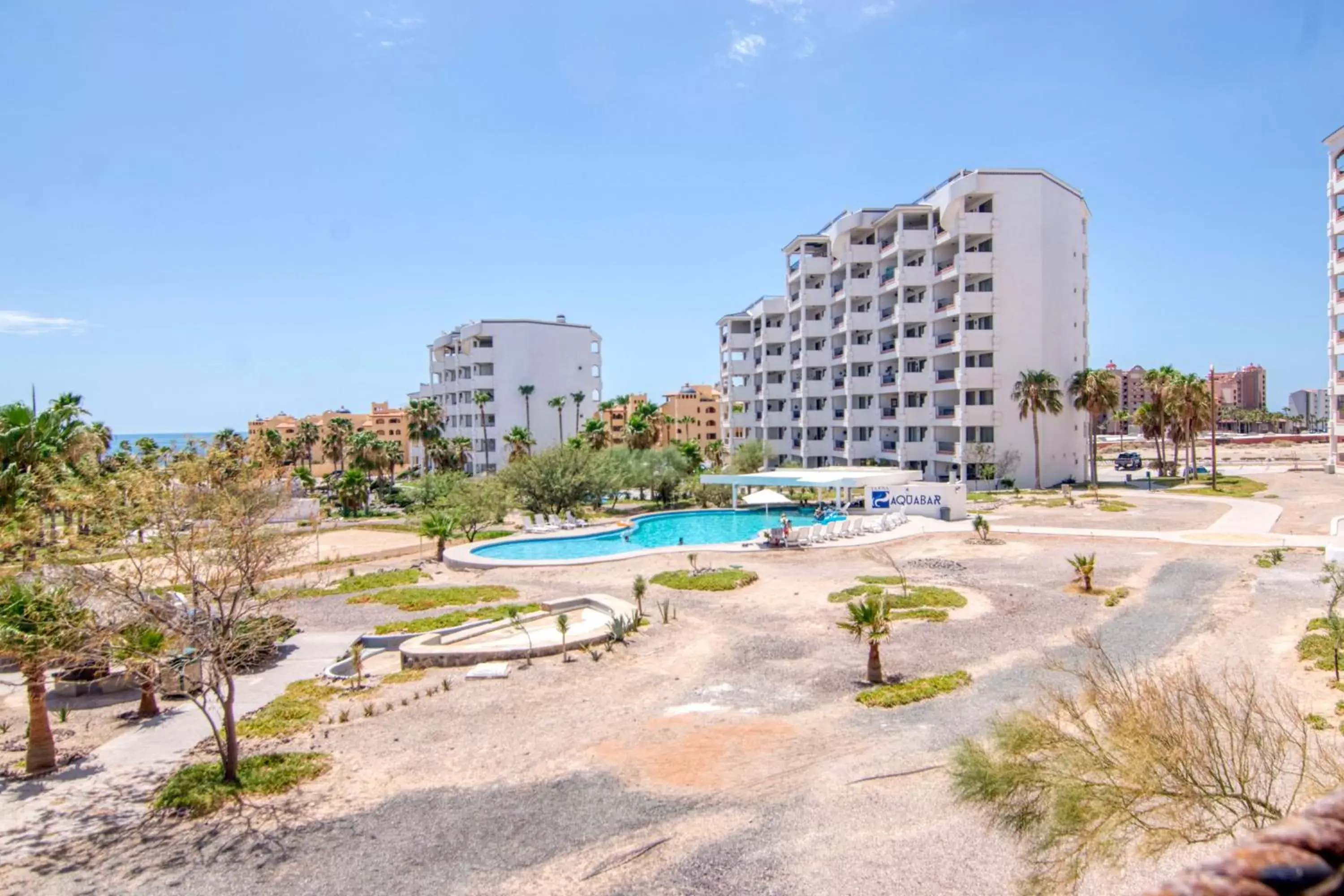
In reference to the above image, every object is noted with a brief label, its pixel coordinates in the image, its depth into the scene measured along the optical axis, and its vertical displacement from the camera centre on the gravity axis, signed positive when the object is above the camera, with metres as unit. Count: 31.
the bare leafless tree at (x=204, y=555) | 11.76 -1.49
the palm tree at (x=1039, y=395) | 53.59 +3.25
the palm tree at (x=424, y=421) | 70.50 +3.50
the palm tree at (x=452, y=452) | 69.88 +0.46
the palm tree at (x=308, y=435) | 80.56 +2.87
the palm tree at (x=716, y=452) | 69.38 -0.30
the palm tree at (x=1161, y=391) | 56.72 +3.54
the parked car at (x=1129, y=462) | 76.44 -2.54
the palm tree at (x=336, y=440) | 76.44 +2.06
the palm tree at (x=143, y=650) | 12.18 -3.17
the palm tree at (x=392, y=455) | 69.40 +0.39
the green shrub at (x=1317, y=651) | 15.30 -4.65
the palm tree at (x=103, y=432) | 55.00 +2.77
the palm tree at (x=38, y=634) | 11.98 -2.68
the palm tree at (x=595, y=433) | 65.06 +1.71
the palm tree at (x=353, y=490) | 57.88 -2.37
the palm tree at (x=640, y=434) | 63.88 +1.48
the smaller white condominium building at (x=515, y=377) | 82.25 +8.79
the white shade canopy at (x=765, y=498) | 41.69 -2.82
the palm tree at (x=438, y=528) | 33.22 -3.16
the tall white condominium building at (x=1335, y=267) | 55.44 +12.25
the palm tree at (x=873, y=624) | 15.86 -3.81
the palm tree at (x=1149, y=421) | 60.28 +1.34
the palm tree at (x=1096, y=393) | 55.03 +3.35
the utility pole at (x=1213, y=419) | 51.47 +1.19
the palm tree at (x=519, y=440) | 64.94 +1.31
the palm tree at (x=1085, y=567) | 22.61 -3.90
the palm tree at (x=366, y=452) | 67.38 +0.69
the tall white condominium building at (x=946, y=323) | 56.34 +9.77
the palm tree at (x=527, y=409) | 82.19 +5.08
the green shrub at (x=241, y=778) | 11.76 -5.22
